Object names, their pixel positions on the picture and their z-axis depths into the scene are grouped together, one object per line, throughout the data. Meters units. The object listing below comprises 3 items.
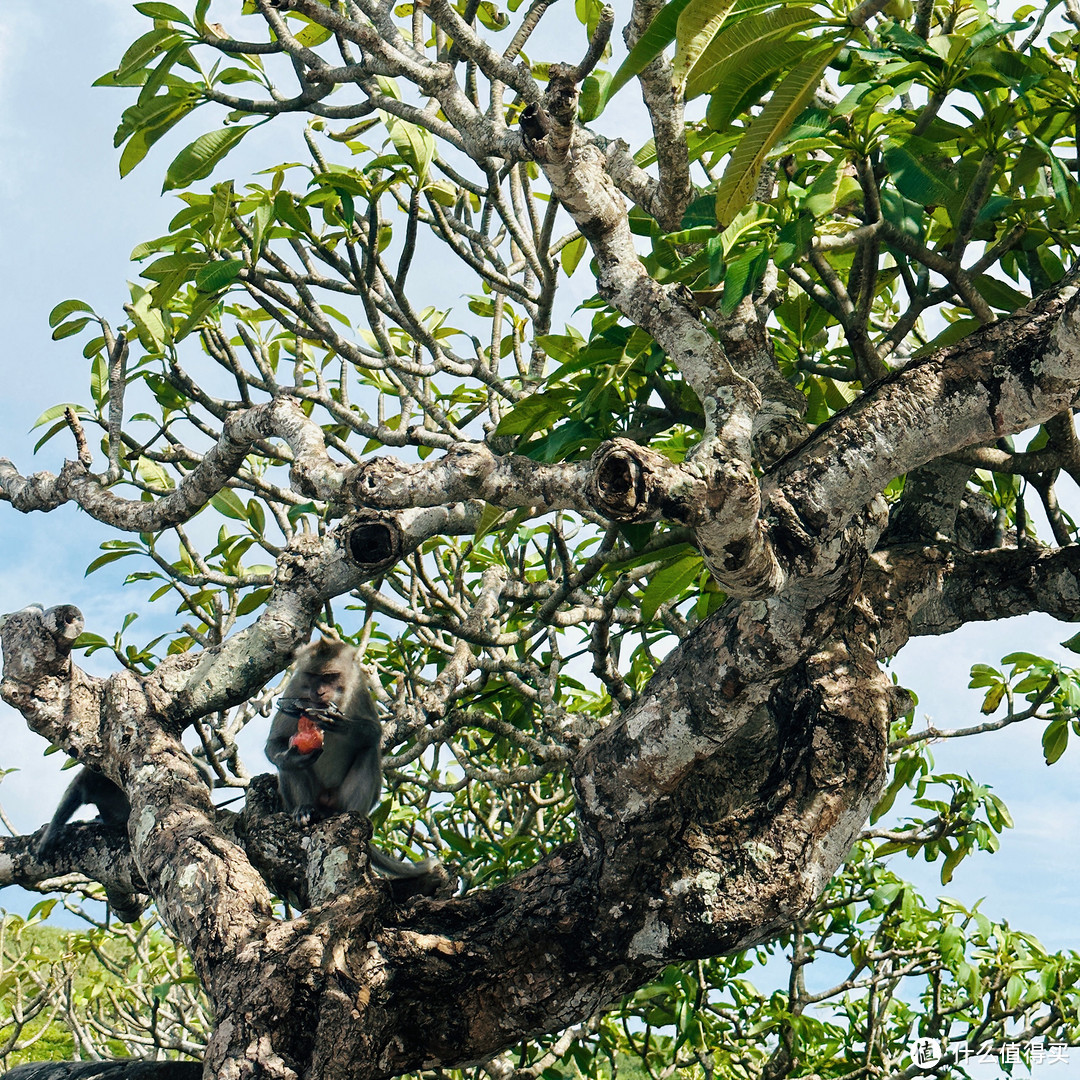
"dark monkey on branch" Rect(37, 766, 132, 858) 7.92
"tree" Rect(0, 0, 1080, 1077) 4.63
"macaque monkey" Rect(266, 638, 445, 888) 7.31
